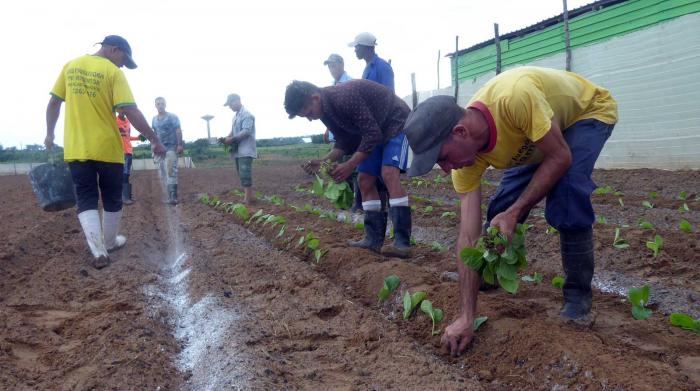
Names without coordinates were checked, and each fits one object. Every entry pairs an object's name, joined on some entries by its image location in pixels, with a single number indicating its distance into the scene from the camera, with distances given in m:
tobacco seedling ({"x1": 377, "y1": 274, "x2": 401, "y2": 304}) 3.39
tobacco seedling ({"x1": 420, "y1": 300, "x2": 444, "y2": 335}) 2.92
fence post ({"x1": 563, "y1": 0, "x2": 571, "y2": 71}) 11.58
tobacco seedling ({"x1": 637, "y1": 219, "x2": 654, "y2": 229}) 4.80
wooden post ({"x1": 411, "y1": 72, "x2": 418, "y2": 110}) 16.62
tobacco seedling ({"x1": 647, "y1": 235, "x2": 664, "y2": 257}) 3.93
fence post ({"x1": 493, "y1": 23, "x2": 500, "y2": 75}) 13.38
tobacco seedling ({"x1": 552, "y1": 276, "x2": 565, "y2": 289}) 3.47
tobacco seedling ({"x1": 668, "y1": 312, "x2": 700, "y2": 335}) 2.61
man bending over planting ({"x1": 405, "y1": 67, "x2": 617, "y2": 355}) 2.41
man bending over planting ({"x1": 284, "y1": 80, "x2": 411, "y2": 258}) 4.14
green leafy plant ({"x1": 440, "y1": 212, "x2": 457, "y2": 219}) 6.10
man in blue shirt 5.90
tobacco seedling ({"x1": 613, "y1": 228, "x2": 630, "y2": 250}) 4.29
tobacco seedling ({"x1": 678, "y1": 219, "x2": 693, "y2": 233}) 4.63
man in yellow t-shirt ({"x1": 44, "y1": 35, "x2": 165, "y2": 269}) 4.75
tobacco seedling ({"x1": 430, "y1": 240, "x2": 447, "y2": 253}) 4.80
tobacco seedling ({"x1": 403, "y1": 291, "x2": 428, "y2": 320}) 3.10
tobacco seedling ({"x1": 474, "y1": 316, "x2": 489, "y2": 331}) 2.71
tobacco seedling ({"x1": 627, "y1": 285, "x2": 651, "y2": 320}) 2.70
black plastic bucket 5.14
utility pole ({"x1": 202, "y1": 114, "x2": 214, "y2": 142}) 34.96
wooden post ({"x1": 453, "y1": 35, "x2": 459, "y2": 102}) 15.39
